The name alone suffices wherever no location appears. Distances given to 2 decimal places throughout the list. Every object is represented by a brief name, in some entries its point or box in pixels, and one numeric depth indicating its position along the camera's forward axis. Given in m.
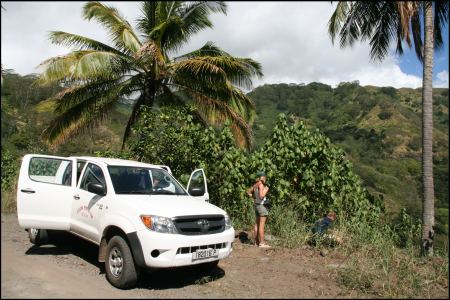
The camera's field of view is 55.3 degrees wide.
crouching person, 8.98
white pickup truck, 5.82
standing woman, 9.00
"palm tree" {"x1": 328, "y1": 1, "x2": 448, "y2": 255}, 9.77
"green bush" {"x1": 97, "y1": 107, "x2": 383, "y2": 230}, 10.59
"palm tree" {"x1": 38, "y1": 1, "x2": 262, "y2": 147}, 13.78
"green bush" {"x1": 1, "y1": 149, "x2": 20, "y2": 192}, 14.34
